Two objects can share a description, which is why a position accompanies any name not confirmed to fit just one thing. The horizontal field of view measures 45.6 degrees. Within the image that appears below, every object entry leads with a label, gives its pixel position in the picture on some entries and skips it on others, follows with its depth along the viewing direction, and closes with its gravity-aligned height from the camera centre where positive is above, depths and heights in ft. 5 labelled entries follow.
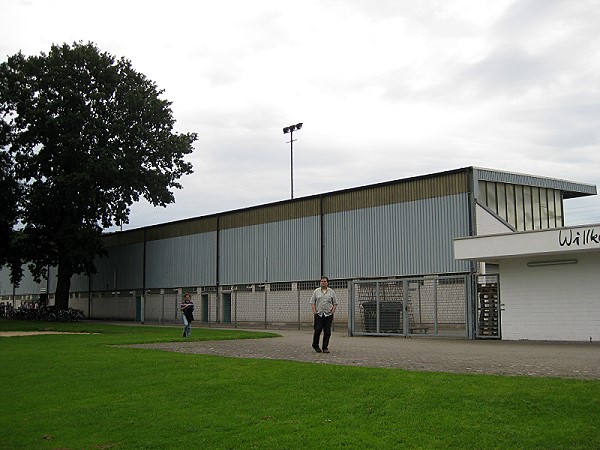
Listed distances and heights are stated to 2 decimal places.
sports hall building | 79.92 +6.76
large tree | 142.51 +30.42
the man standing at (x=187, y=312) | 82.94 -2.29
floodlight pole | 208.33 +45.48
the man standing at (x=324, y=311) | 53.26 -1.46
